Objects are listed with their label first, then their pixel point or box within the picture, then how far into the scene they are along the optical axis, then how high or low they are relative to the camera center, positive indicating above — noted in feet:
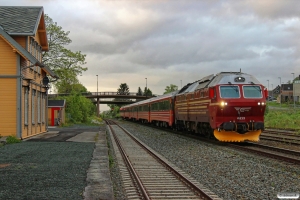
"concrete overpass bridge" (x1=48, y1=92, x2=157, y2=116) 299.99 +14.46
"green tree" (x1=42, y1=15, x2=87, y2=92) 140.87 +21.05
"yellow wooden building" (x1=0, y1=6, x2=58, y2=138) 65.16 +7.60
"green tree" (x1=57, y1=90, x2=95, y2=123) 164.86 +3.11
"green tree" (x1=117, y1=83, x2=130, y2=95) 602.36 +41.40
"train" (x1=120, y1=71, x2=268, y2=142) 58.23 +1.22
